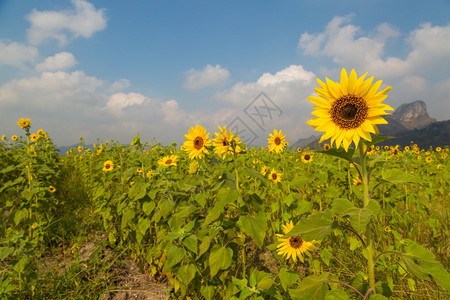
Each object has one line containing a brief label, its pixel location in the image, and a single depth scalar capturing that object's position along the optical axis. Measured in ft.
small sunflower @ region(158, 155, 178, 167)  11.11
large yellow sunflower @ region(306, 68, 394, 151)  4.23
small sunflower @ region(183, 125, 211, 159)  9.09
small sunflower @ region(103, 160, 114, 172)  13.48
